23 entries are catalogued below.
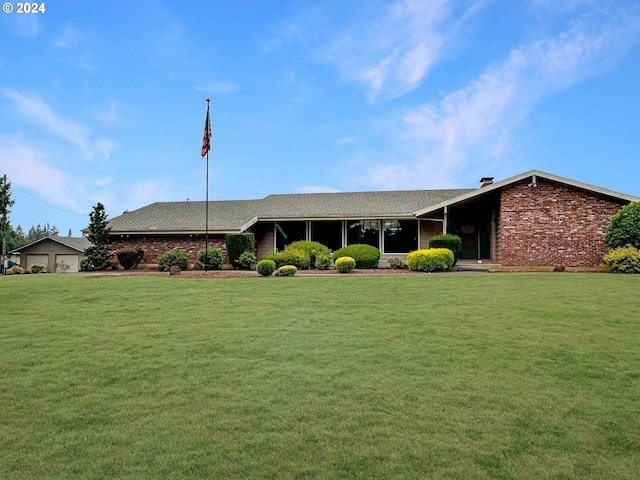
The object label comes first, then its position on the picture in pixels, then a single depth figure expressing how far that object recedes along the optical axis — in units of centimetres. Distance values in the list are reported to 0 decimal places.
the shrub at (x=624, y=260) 1606
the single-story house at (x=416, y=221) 1819
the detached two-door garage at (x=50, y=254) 3625
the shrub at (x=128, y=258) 2238
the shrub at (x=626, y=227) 1661
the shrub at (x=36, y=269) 2506
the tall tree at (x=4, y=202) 3788
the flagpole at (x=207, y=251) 1961
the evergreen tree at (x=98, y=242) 2264
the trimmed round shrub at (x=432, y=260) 1784
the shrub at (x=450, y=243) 1908
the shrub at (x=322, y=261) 2045
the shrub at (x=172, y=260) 2142
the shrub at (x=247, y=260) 2084
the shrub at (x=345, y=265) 1838
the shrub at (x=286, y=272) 1689
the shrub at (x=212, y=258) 2116
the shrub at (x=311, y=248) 2098
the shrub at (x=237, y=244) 2117
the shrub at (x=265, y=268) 1673
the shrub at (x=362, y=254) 2066
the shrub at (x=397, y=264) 2075
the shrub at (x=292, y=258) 1988
